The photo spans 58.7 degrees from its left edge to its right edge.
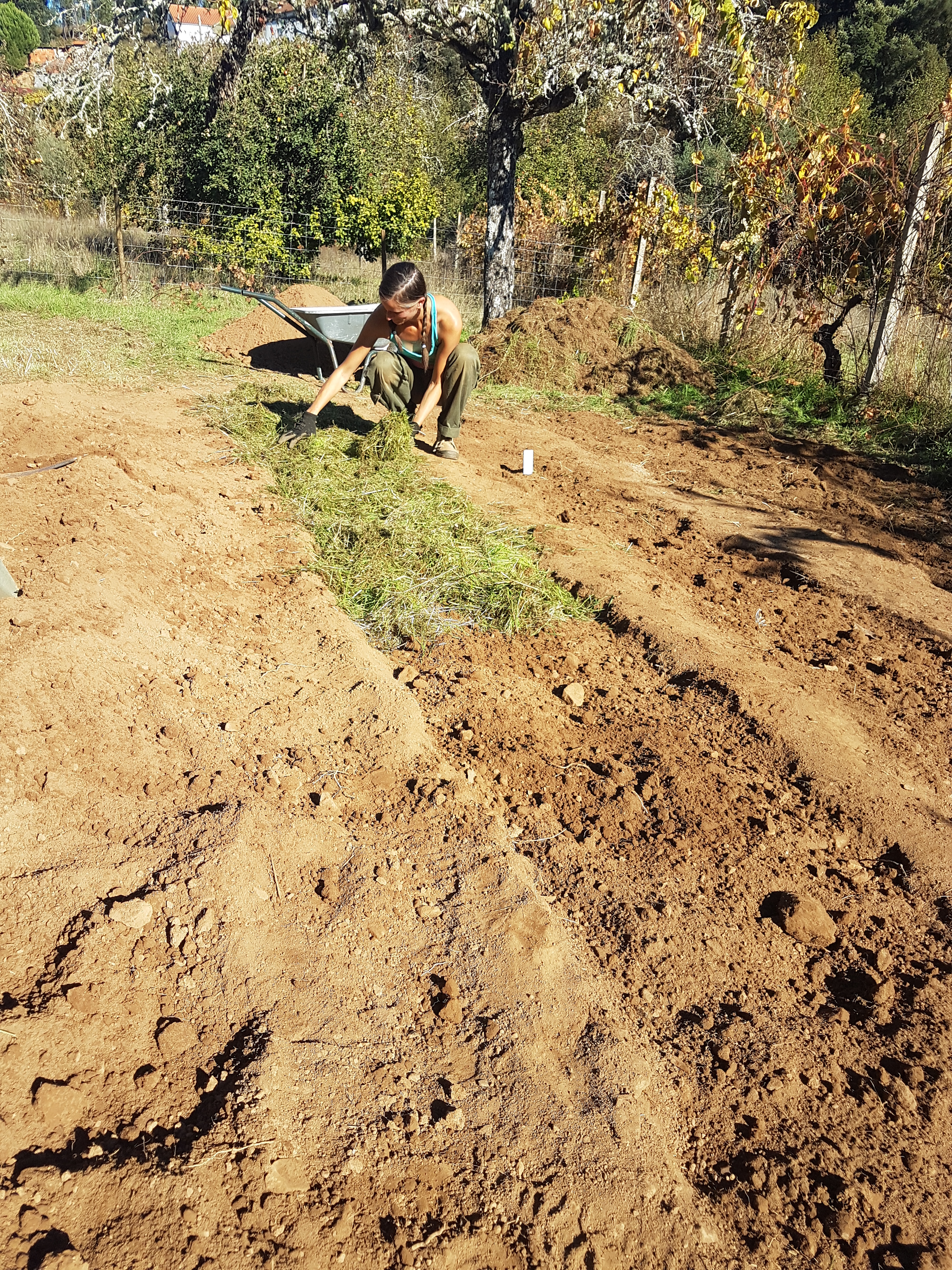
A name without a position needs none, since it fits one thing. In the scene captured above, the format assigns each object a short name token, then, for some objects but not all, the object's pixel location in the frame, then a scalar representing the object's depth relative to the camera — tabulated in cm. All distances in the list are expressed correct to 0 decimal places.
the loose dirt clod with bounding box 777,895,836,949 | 245
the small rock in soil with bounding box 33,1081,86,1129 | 175
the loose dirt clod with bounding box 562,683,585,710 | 344
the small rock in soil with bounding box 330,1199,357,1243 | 167
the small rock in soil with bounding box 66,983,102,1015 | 197
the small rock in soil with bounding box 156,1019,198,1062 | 196
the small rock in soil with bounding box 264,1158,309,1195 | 172
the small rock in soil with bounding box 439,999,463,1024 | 215
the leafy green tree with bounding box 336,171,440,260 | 1246
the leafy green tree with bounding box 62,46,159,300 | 1229
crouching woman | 492
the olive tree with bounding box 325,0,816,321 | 814
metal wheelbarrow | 636
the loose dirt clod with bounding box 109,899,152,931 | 217
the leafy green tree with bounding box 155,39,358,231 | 1235
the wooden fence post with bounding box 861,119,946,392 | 695
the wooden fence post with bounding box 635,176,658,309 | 1045
